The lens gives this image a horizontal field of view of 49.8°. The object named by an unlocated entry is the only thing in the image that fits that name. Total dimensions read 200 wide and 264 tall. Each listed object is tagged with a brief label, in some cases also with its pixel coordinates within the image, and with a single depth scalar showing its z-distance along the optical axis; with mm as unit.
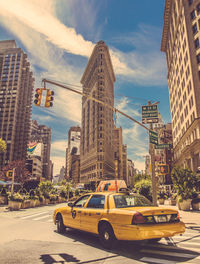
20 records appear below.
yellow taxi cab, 5668
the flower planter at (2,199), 25153
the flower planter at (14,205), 19391
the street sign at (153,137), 14245
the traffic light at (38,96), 11578
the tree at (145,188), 19625
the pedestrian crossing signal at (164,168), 15535
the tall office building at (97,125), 109250
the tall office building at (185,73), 40656
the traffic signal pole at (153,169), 13112
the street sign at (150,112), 14422
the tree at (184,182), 17484
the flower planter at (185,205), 17188
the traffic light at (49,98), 11875
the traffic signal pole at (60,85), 12391
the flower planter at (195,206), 17109
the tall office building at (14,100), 124400
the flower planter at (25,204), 20812
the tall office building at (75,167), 174000
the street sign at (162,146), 16597
